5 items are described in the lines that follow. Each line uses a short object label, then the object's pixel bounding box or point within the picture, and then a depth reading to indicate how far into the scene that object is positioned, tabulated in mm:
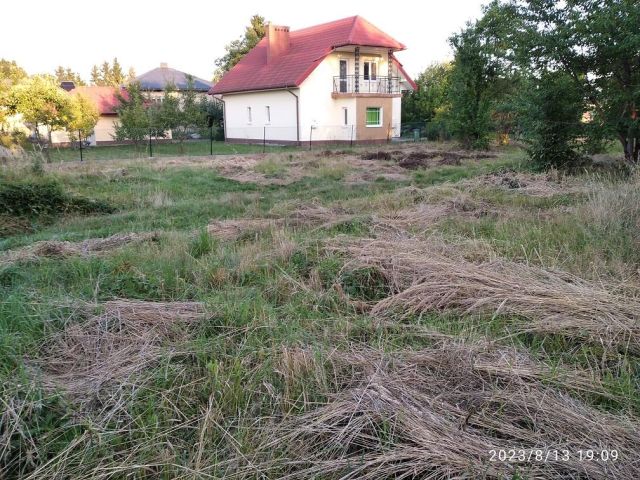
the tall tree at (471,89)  22141
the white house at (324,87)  29453
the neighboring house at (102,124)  34875
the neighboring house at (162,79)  43375
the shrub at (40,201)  8523
